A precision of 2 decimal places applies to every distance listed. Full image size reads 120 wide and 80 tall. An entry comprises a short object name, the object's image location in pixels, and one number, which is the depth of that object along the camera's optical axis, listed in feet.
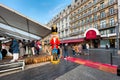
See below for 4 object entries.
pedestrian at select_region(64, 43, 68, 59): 22.12
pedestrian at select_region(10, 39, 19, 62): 12.07
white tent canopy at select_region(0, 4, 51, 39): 12.58
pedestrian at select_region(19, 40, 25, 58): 17.36
